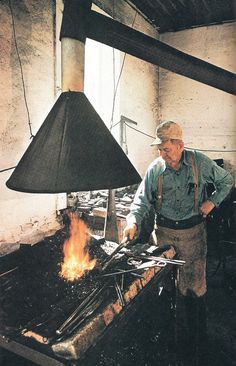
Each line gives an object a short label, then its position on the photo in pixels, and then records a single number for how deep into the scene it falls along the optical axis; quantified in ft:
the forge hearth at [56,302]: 5.82
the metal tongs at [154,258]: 8.99
